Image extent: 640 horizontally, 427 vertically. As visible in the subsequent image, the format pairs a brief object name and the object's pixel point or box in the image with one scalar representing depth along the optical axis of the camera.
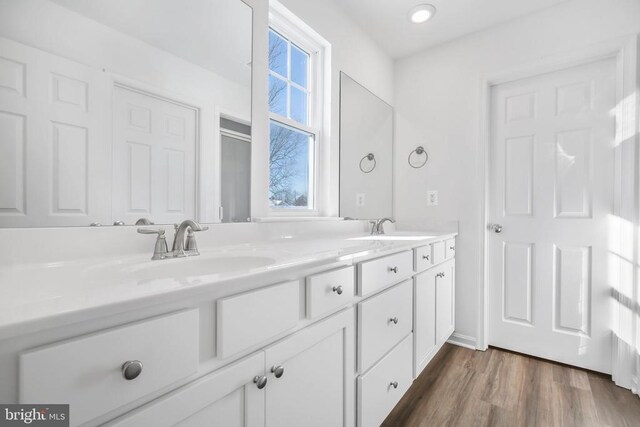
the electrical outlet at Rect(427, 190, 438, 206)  2.35
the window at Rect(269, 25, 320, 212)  1.55
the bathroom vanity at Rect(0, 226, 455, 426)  0.40
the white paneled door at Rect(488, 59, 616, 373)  1.82
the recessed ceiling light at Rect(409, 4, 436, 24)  1.91
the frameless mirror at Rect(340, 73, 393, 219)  2.03
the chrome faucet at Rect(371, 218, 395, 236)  1.98
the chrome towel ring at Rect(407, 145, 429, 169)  2.41
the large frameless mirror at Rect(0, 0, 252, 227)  0.77
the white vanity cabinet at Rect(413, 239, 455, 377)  1.56
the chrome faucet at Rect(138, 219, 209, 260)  0.90
